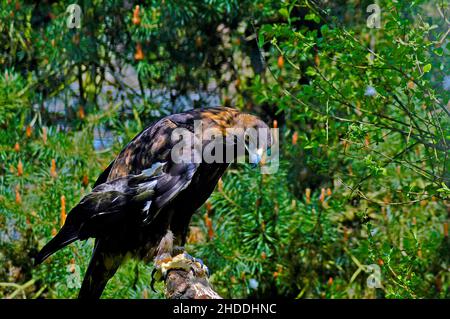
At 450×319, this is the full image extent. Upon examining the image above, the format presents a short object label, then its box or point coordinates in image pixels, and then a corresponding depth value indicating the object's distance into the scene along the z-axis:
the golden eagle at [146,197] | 6.04
